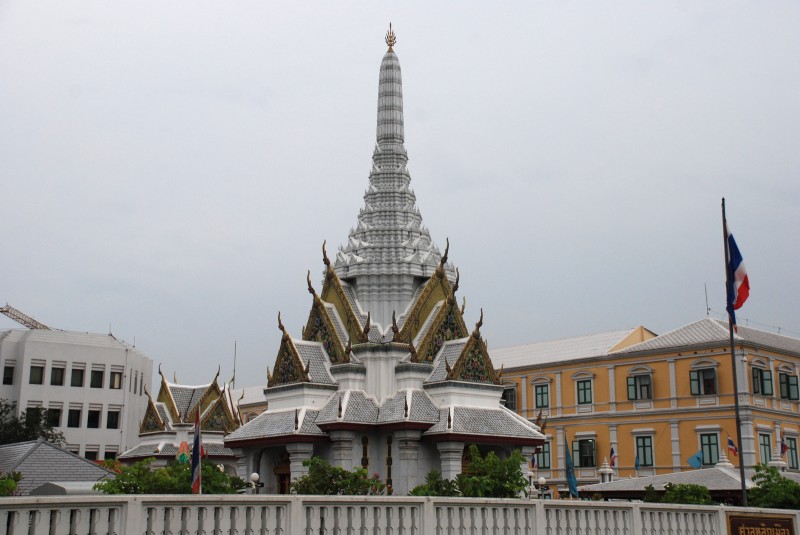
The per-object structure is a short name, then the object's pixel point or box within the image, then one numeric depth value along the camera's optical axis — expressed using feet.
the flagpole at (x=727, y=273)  75.77
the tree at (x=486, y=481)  75.36
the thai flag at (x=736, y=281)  75.10
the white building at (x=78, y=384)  213.46
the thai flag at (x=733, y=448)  140.82
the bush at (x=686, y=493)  90.12
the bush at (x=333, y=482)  75.20
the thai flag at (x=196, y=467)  73.27
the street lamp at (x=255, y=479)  89.71
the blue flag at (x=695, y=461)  145.46
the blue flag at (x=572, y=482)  96.99
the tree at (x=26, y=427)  182.50
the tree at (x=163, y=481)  79.66
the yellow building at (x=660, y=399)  154.51
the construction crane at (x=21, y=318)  283.18
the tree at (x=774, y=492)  86.33
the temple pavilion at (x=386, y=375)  100.68
